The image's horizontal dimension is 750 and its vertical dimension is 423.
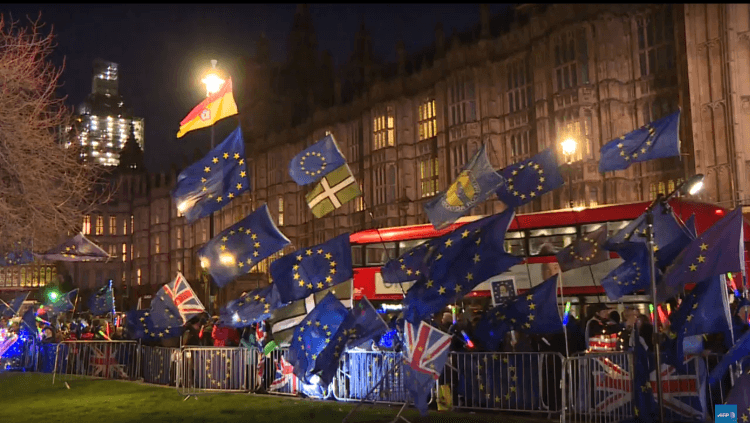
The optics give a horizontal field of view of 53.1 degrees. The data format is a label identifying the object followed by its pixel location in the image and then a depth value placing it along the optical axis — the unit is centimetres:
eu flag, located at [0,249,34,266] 1923
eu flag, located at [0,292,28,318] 2269
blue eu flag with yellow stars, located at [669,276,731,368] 932
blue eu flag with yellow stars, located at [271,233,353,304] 1125
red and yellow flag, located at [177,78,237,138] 1545
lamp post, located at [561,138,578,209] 2934
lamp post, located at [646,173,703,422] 920
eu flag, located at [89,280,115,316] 2067
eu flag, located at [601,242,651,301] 1093
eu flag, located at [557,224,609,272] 1340
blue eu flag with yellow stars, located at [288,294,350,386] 1091
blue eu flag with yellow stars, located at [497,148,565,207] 1270
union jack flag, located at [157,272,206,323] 1457
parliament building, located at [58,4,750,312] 2791
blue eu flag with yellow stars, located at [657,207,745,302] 942
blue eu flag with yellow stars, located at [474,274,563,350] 1065
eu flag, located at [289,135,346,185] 1178
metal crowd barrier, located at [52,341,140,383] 1862
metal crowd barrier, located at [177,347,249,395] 1490
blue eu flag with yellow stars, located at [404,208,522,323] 1041
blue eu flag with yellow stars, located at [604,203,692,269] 1073
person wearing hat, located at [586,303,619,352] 1272
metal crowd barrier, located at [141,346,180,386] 1675
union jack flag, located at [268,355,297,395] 1428
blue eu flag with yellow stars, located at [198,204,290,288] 1219
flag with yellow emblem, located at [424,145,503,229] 1136
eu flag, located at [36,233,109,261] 2284
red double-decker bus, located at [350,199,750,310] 1777
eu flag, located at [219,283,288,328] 1217
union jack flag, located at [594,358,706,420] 1000
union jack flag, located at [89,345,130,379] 1889
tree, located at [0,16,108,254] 1639
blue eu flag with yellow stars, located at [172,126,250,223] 1322
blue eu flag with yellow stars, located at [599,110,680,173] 1170
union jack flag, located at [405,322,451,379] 970
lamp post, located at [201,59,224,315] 1496
